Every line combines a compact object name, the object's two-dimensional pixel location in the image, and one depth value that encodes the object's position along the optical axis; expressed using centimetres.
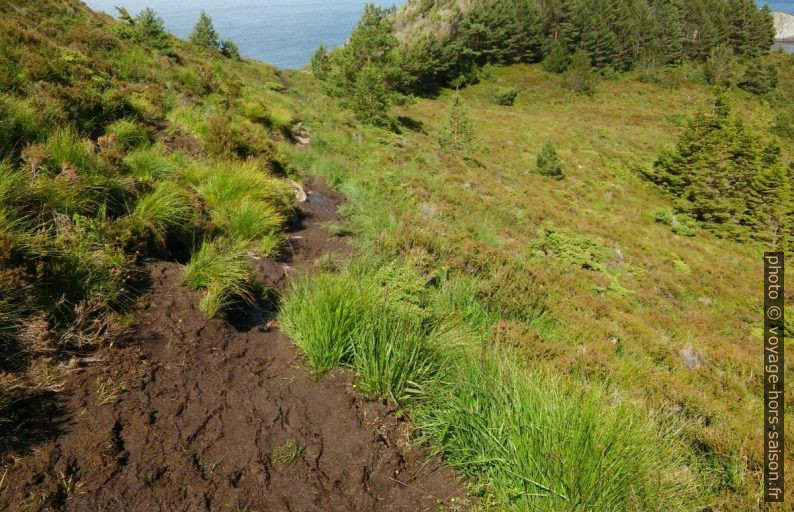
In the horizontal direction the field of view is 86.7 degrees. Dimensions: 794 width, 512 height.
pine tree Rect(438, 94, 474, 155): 2705
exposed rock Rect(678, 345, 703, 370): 854
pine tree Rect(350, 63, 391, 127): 2548
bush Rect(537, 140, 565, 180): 2864
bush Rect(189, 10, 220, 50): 4952
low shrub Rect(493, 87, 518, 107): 5684
